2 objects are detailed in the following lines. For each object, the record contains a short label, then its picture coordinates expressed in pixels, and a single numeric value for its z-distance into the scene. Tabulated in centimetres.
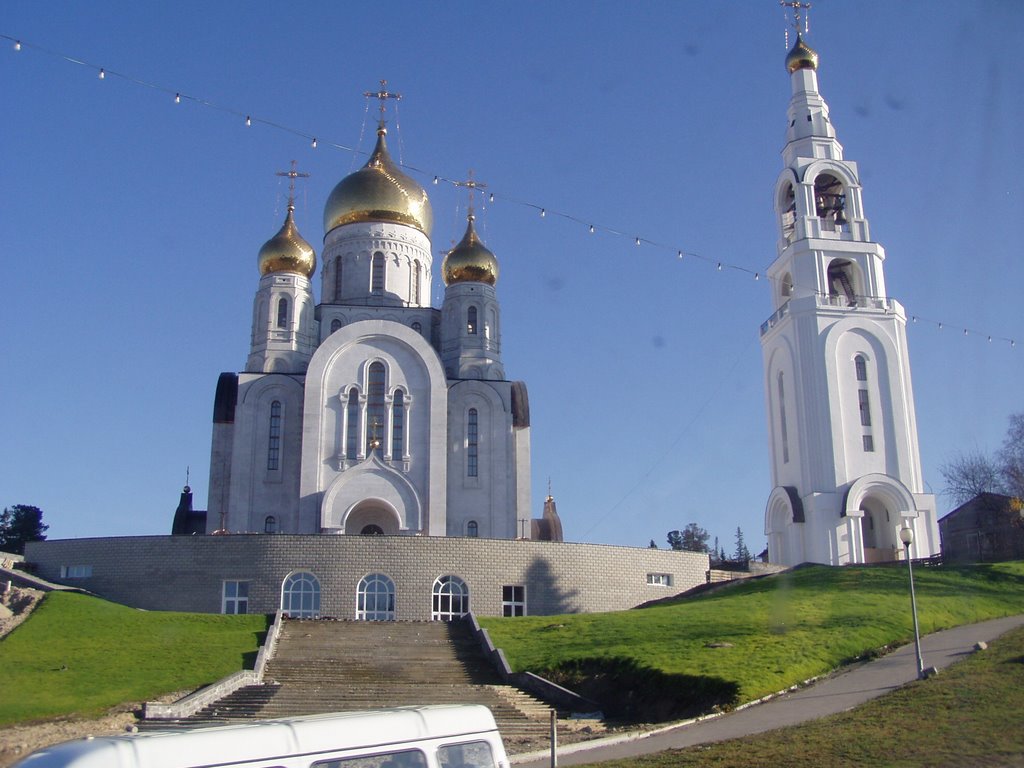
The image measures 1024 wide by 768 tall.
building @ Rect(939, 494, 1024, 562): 3145
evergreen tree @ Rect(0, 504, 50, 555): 4722
